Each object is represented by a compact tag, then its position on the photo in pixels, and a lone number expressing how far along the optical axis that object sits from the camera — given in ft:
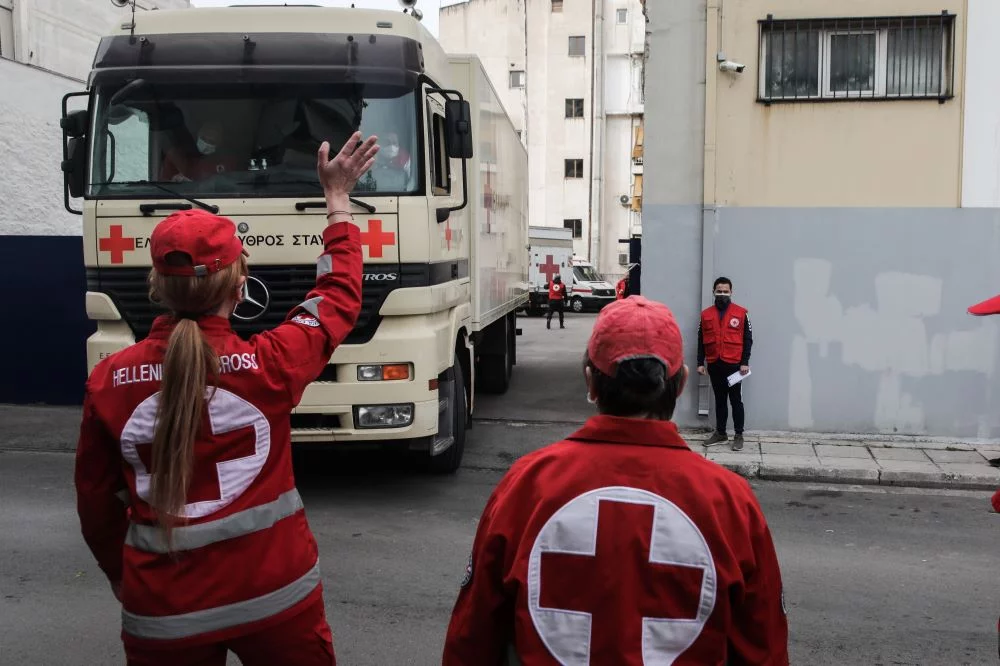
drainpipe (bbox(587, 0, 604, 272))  155.53
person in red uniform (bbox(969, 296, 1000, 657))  11.18
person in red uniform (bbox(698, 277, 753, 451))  33.47
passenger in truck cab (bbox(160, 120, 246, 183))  23.26
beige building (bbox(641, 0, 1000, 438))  34.30
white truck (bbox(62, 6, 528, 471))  23.06
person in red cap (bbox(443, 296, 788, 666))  6.56
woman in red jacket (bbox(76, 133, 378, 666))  8.05
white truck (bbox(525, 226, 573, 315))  114.73
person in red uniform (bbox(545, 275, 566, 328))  97.04
